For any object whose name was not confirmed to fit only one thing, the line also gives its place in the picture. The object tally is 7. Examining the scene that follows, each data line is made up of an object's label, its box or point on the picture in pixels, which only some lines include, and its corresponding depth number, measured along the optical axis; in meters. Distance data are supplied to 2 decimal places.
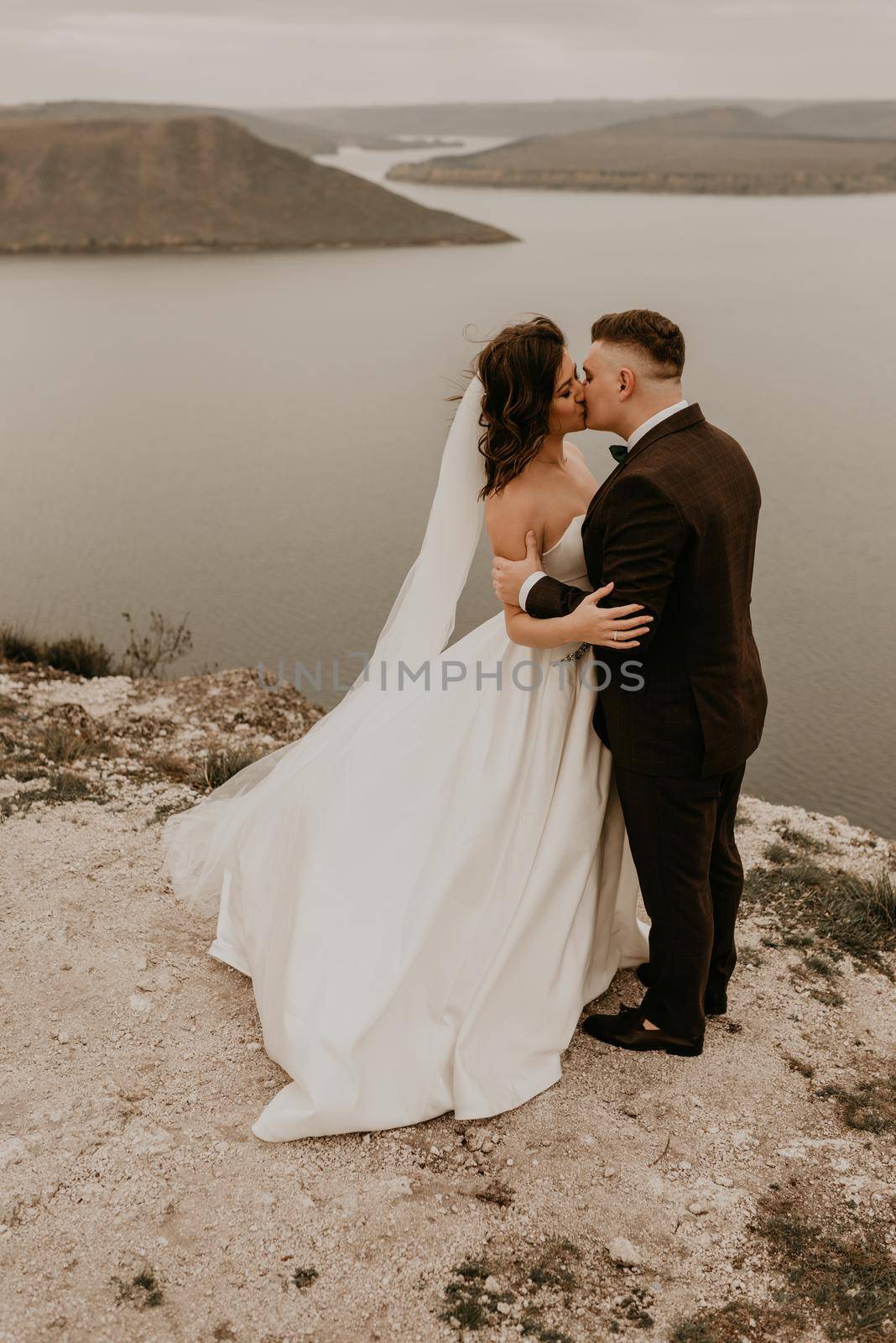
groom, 3.07
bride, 3.37
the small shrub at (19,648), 9.29
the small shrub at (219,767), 5.94
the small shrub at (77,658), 9.21
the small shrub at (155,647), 10.19
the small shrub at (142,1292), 2.78
